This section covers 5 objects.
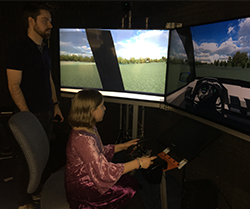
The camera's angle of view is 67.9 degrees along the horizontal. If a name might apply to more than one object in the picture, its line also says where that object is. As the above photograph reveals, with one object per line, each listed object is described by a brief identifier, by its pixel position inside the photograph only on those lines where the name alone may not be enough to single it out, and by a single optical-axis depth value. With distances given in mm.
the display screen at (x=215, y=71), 1100
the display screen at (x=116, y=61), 1799
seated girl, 997
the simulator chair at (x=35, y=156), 997
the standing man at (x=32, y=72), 1518
